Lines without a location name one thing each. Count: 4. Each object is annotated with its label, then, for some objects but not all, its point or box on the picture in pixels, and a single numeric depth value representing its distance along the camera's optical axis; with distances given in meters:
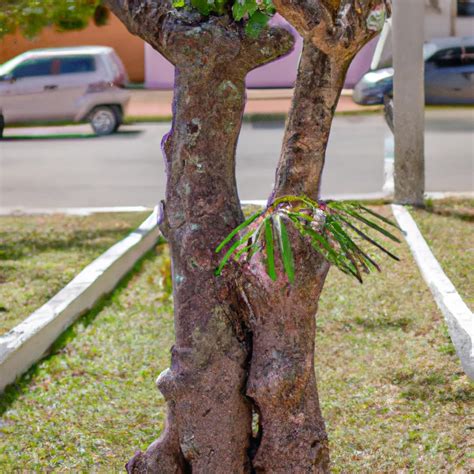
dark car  15.69
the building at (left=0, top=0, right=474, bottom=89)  21.75
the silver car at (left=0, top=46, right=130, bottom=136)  19.25
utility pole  10.93
